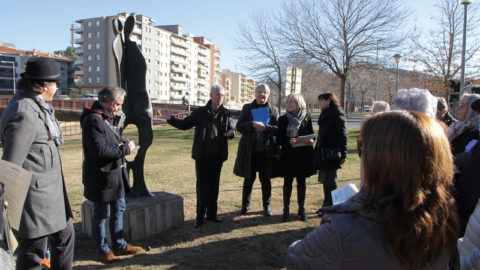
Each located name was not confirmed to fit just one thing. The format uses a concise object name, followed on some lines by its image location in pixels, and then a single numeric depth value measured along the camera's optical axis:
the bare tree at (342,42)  19.06
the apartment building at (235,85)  136.48
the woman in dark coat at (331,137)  4.82
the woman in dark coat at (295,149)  4.80
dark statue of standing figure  4.56
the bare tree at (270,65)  24.78
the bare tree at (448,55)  14.15
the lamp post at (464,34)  10.49
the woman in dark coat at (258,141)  4.84
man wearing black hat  2.31
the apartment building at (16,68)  76.44
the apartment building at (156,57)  79.50
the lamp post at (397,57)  18.44
